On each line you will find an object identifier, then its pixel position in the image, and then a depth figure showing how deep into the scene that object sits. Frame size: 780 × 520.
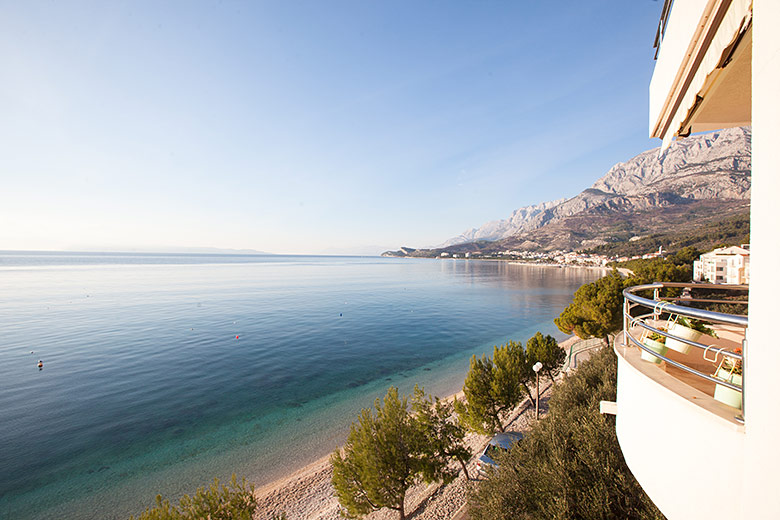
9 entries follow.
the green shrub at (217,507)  6.49
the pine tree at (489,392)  12.74
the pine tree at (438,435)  9.93
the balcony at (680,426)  1.66
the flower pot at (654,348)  2.74
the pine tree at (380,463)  8.72
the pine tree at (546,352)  16.84
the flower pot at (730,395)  1.82
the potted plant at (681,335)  2.66
